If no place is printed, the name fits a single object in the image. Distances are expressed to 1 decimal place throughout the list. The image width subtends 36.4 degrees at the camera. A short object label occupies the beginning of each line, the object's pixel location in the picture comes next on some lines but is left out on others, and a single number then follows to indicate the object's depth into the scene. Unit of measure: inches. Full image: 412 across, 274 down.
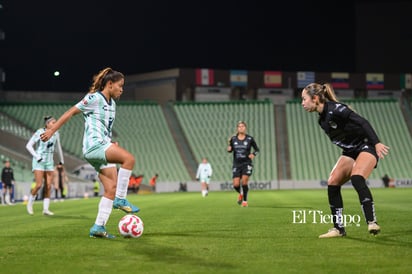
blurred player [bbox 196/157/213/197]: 1449.3
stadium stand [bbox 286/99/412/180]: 2161.7
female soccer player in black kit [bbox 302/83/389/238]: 344.2
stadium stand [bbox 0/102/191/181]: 2107.5
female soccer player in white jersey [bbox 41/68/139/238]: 356.2
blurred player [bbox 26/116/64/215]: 670.5
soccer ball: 357.7
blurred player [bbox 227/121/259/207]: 761.0
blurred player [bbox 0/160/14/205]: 1146.0
